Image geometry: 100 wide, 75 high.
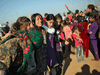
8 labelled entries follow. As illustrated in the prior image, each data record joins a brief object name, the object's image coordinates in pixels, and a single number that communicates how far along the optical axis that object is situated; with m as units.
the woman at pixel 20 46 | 1.01
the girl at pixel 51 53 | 2.05
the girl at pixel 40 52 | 1.69
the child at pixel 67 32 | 4.11
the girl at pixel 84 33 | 3.85
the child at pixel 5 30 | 2.84
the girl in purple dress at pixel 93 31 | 3.70
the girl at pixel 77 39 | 3.68
